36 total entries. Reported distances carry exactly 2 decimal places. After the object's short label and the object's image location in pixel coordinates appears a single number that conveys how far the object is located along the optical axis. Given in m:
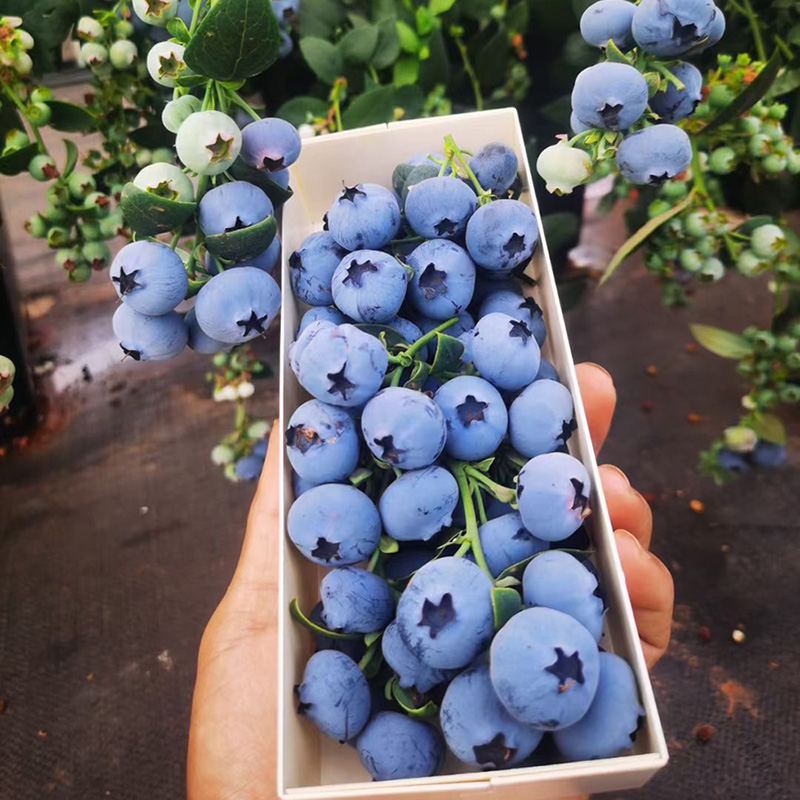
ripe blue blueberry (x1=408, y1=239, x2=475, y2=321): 0.20
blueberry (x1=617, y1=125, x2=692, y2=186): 0.20
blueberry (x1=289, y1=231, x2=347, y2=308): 0.22
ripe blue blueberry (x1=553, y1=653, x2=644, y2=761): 0.15
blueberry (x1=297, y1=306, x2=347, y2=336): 0.21
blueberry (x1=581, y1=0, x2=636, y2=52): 0.20
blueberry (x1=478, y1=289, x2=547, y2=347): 0.21
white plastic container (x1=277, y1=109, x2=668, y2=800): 0.15
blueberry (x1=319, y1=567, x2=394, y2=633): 0.18
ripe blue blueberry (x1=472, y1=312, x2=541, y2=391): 0.19
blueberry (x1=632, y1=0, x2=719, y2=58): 0.19
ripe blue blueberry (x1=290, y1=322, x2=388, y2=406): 0.18
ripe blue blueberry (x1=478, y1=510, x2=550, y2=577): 0.17
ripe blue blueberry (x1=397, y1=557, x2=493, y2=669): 0.15
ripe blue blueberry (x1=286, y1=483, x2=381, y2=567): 0.18
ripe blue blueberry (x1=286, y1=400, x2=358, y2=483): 0.18
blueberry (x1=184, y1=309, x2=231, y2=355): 0.22
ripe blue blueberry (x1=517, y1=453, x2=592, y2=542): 0.17
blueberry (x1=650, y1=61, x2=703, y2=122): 0.21
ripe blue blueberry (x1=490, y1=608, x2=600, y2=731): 0.14
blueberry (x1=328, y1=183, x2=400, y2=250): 0.21
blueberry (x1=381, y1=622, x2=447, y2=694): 0.17
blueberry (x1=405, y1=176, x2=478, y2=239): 0.21
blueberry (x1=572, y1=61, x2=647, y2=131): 0.19
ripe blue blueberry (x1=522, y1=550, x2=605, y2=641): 0.16
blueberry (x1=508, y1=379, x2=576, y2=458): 0.19
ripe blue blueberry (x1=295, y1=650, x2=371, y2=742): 0.17
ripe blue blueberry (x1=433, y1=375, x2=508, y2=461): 0.18
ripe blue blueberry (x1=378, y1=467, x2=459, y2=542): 0.17
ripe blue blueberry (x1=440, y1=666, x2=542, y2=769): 0.15
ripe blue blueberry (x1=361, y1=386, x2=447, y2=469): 0.17
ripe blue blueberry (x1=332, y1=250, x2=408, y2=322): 0.19
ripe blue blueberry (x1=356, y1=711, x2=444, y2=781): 0.17
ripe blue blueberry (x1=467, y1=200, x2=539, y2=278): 0.20
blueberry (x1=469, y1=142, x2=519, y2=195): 0.23
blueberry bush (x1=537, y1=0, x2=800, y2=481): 0.19
